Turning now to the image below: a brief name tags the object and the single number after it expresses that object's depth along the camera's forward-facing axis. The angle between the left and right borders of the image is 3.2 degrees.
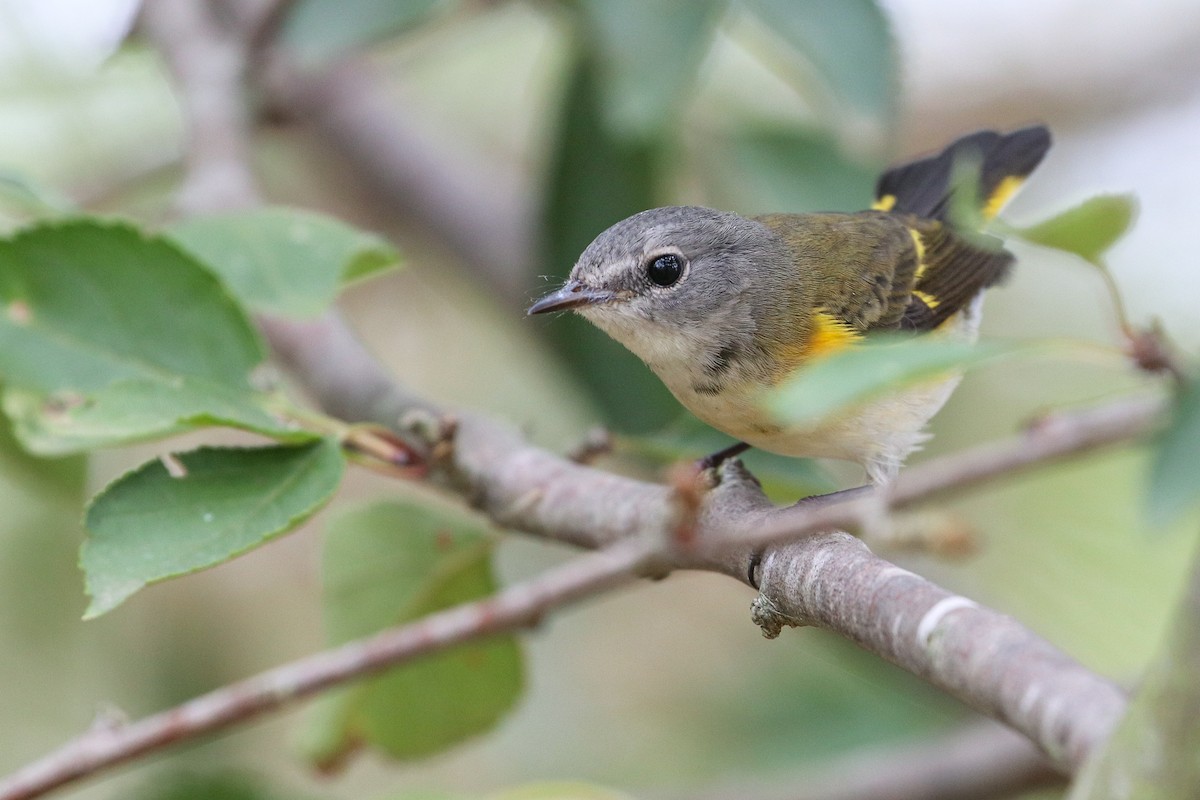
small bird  2.18
